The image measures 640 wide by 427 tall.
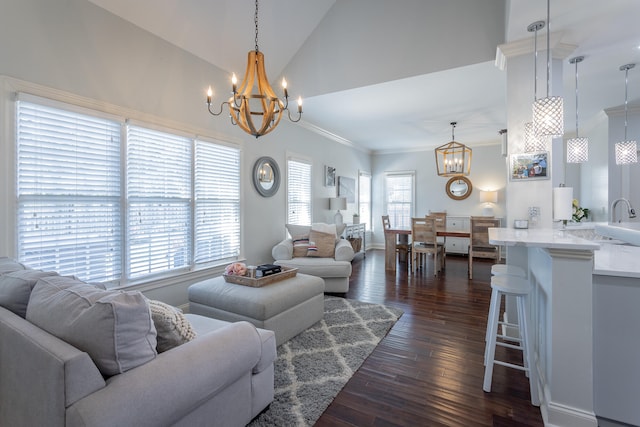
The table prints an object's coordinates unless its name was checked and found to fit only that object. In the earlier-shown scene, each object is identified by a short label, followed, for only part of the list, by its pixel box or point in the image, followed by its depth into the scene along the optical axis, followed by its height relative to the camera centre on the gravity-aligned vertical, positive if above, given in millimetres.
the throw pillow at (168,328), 1313 -545
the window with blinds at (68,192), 2193 +153
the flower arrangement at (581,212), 4988 -31
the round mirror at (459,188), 7199 +571
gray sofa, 928 -635
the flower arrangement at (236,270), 2856 -589
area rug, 1767 -1194
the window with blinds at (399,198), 7891 +349
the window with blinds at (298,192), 5098 +342
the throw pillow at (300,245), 4453 -544
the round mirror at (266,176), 4348 +532
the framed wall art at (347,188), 6664 +536
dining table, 5472 -682
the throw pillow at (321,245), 4398 -528
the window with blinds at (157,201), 2840 +99
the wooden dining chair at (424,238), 5156 -494
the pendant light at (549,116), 1973 +648
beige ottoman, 2438 -831
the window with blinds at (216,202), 3527 +111
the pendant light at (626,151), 3227 +671
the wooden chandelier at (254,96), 2188 +867
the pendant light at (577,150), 3123 +653
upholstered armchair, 3986 -644
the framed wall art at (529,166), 2680 +415
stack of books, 2793 -592
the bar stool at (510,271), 2312 -500
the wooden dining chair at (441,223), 6082 -265
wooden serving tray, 2715 -663
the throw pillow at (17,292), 1315 -374
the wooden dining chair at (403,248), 5793 -765
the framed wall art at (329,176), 6137 +743
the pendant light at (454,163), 5455 +902
